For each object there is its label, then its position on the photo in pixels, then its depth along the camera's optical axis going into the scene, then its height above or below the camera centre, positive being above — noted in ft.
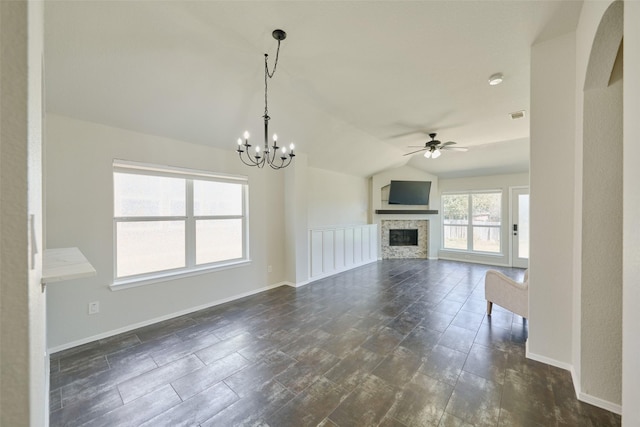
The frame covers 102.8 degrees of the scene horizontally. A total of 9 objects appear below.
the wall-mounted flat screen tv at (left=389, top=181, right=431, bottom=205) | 23.95 +1.93
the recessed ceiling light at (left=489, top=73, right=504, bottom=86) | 8.99 +4.81
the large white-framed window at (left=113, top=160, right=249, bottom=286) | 10.19 -0.42
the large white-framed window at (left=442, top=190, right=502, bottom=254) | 22.15 -0.75
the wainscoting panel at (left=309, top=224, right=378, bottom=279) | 17.38 -2.79
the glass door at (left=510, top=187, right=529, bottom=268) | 20.62 -1.14
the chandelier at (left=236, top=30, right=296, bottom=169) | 7.12 +4.90
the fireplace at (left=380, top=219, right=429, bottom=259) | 25.12 -2.55
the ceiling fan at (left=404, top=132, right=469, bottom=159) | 14.47 +3.76
